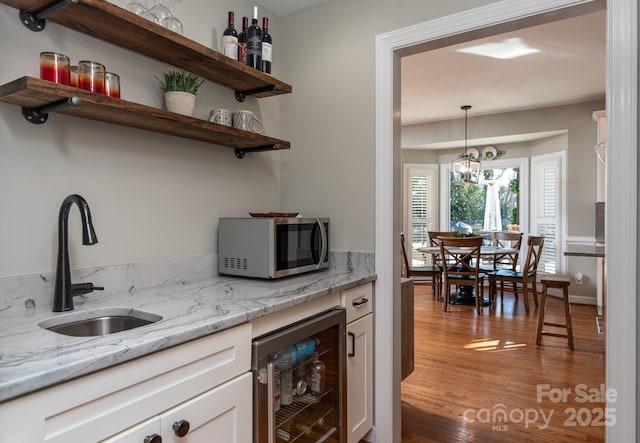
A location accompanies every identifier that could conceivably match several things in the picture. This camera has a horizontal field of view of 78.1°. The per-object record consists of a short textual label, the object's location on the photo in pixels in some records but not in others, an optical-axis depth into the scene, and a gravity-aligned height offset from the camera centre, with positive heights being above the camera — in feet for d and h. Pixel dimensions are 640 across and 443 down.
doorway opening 5.09 +0.76
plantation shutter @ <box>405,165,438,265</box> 23.53 +0.61
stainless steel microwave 6.09 -0.53
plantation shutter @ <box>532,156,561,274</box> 18.99 +0.26
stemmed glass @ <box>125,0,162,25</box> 5.10 +2.68
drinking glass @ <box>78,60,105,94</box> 4.44 +1.58
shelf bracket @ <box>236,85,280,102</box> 7.01 +2.25
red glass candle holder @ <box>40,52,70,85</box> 4.18 +1.58
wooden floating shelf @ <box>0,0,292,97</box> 4.38 +2.29
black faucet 4.20 -0.44
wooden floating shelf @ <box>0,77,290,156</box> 3.95 +1.24
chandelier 18.38 +2.10
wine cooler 4.45 -2.25
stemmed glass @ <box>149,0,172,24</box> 5.34 +2.78
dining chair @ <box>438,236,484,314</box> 15.87 -2.29
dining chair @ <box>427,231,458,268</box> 18.92 -1.15
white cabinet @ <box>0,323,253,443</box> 2.66 -1.49
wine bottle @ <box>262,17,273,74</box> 6.64 +2.79
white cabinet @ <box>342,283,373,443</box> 6.21 -2.42
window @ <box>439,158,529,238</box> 21.49 +0.76
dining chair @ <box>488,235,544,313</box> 15.23 -2.57
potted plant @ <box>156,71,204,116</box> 5.67 +1.76
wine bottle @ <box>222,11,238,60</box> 6.25 +2.73
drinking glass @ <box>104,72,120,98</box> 4.64 +1.55
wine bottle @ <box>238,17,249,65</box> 6.45 +2.84
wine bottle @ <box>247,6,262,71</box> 6.49 +2.80
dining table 16.90 -1.77
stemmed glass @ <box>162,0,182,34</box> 5.47 +2.67
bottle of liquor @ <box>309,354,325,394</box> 5.70 -2.36
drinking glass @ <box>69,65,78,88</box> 4.37 +1.55
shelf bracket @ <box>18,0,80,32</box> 4.27 +2.23
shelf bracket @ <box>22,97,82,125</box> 4.19 +1.17
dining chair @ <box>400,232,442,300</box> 18.02 -2.73
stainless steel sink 4.09 -1.16
